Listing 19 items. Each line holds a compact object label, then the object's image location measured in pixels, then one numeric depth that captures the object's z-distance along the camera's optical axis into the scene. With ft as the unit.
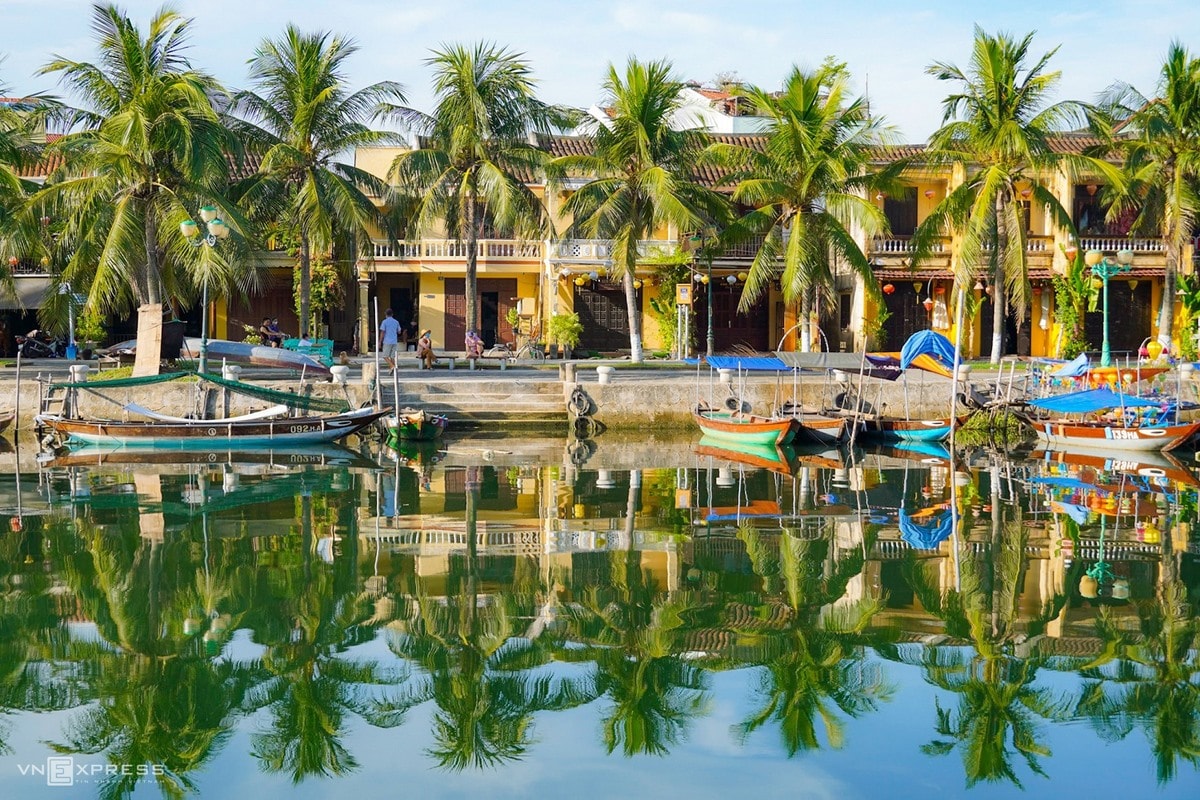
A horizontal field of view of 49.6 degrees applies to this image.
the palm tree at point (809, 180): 100.58
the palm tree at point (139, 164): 86.94
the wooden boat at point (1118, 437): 78.18
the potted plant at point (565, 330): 115.34
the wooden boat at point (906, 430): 84.99
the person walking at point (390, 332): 101.96
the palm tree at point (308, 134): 99.55
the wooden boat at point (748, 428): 81.66
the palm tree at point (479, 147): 101.14
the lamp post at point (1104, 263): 85.92
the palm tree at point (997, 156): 100.17
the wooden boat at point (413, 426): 83.87
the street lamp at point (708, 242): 109.60
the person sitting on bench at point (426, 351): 101.71
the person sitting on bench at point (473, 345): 105.29
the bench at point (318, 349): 96.82
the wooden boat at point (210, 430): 79.71
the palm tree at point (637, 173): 99.09
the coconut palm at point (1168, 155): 106.63
